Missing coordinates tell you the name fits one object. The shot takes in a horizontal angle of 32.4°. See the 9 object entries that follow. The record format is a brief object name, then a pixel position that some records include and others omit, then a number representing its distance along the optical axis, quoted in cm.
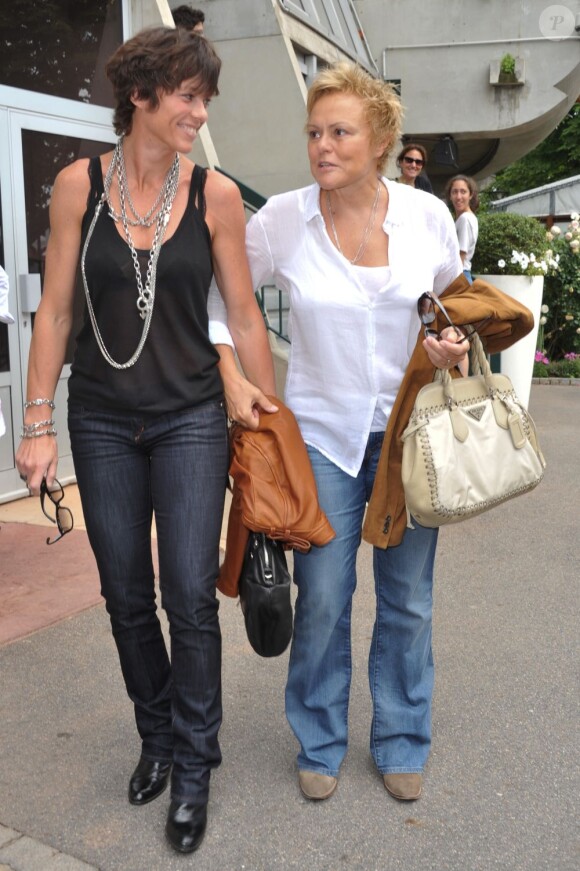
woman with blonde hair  277
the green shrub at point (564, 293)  1412
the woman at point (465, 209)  846
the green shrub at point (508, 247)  980
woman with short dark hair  262
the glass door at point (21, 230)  636
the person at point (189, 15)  569
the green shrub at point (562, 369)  1395
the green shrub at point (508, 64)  1611
